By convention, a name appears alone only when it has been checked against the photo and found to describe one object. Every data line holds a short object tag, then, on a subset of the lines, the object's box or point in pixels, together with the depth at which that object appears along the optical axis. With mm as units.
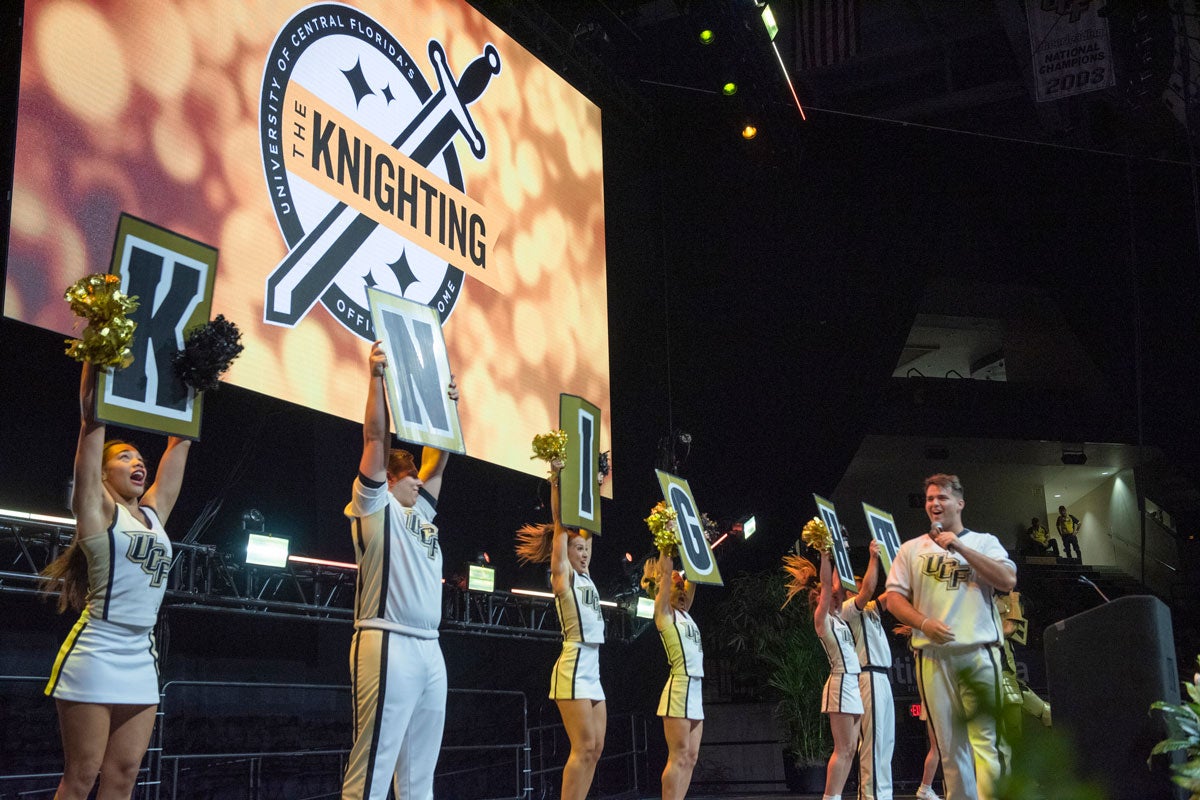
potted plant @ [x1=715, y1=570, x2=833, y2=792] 9867
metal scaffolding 5203
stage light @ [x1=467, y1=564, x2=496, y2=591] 7355
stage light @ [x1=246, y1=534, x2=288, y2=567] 5871
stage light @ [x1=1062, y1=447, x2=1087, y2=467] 16719
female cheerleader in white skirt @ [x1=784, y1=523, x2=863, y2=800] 6961
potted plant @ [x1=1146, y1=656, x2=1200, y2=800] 2188
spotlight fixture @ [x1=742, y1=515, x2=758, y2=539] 9719
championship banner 9164
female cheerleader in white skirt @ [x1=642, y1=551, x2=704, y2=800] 6121
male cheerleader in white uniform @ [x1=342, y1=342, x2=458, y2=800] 3477
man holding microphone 4059
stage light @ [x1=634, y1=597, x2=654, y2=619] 8945
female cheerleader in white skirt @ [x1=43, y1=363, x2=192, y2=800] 3264
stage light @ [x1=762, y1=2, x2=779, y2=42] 8188
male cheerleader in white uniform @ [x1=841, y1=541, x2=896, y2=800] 6730
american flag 10414
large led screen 4742
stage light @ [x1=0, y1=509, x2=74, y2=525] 4932
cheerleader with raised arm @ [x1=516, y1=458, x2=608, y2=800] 5402
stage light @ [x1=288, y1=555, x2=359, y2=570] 6189
